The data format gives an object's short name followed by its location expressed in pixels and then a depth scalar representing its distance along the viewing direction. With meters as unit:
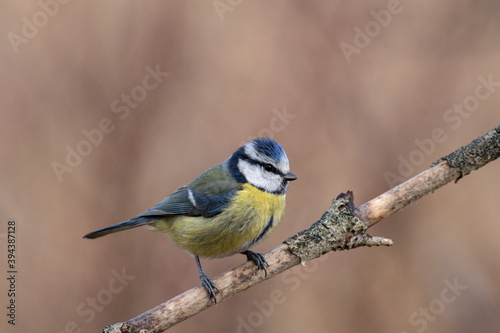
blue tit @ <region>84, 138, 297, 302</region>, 4.68
